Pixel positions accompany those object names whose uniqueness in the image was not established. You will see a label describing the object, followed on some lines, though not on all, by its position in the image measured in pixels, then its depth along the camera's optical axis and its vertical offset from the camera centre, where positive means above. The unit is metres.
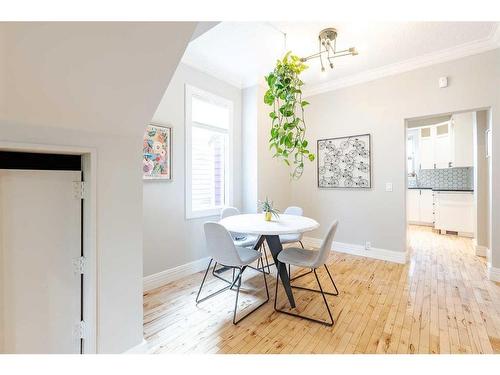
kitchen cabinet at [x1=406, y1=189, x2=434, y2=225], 5.98 -0.49
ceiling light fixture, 2.63 +1.67
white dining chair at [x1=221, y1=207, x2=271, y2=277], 2.86 -0.63
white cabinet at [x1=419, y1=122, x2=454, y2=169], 5.75 +1.01
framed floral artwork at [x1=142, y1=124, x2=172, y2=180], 2.70 +0.40
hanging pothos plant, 2.50 +1.01
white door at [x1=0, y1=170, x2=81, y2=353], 1.21 -0.38
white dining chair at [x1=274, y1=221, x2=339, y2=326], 2.09 -0.64
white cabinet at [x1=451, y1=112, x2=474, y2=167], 5.08 +1.00
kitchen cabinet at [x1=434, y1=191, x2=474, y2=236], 4.94 -0.52
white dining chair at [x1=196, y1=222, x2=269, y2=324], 2.07 -0.54
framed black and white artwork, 3.77 +0.41
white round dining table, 2.14 -0.37
